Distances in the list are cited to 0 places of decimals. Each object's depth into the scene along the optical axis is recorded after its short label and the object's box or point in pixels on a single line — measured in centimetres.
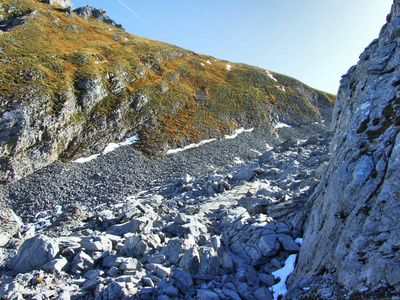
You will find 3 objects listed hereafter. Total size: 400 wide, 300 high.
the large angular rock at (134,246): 1501
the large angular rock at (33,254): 1307
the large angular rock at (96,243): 1470
